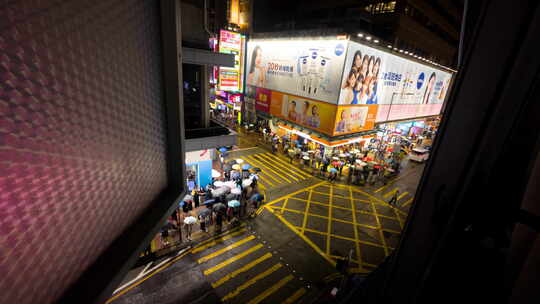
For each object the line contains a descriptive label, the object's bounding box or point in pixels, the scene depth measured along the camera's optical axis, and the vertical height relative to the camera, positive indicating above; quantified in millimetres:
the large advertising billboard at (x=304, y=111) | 19609 -3068
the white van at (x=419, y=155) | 24922 -6825
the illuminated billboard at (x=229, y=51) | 19281 +697
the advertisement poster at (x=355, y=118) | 19609 -3159
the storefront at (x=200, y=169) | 14450 -6294
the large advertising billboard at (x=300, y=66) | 18466 +750
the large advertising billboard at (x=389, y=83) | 18734 +115
